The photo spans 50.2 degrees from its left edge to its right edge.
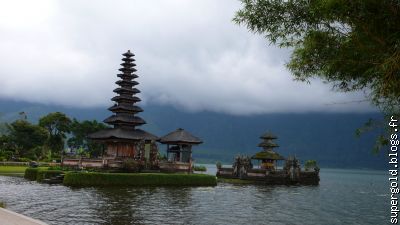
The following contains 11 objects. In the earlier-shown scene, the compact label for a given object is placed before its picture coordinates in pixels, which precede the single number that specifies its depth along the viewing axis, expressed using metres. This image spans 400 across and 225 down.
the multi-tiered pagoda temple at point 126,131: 55.84
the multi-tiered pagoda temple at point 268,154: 73.06
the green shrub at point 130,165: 51.44
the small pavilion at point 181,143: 59.21
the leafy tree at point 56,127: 101.54
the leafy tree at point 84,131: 108.16
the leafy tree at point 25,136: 94.75
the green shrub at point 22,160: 77.55
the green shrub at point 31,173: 49.41
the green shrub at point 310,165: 79.65
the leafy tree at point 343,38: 10.74
